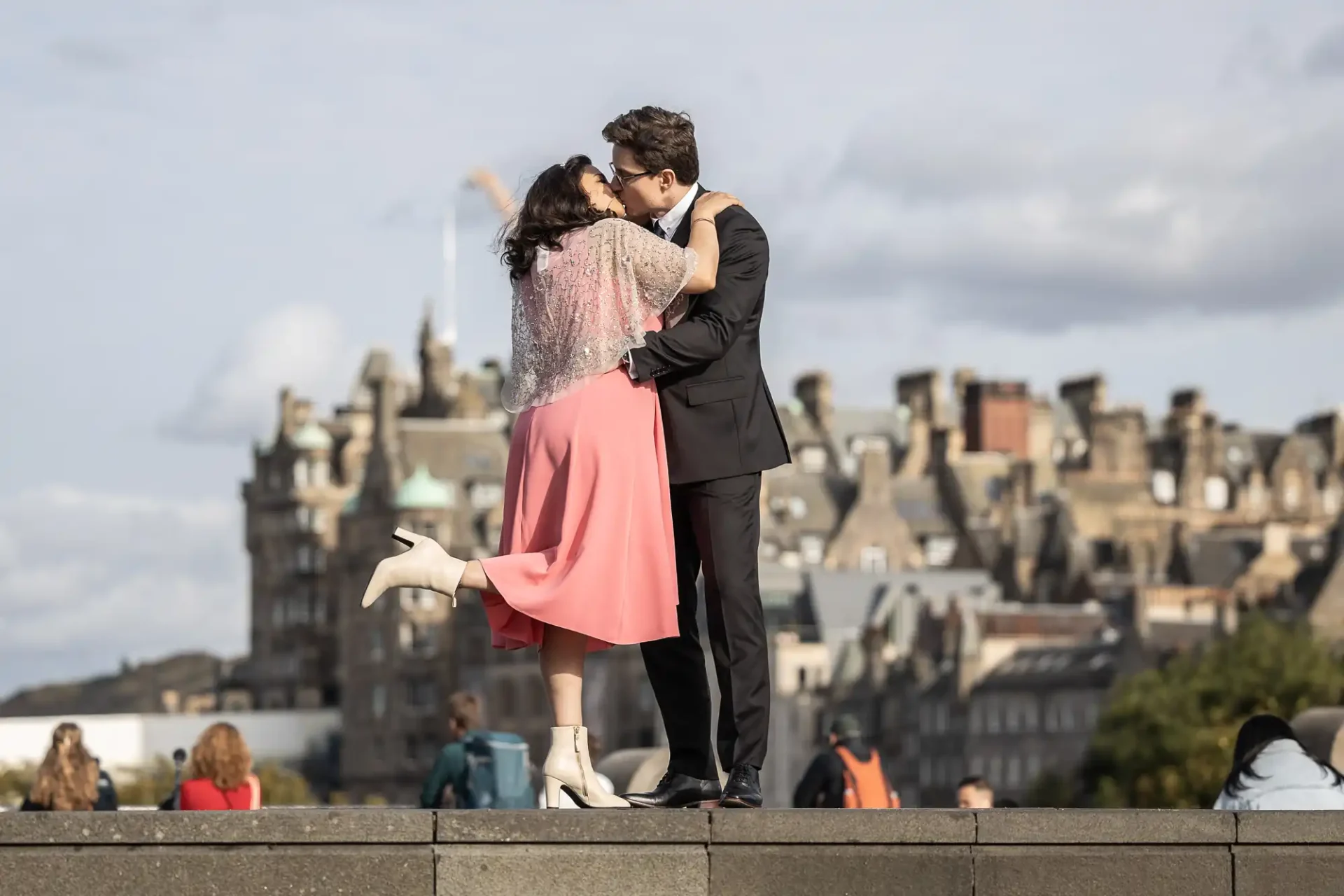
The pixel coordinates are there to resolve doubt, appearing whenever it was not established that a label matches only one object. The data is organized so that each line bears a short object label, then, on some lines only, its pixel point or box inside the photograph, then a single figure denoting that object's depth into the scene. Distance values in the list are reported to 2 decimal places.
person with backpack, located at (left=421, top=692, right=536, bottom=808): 16.77
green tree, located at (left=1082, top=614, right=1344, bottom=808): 91.06
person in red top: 16.17
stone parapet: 10.95
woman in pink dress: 12.53
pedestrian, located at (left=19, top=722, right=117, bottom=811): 16.89
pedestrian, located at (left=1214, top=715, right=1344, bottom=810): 13.77
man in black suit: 12.76
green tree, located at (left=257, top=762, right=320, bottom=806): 127.44
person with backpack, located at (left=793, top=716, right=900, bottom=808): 18.36
